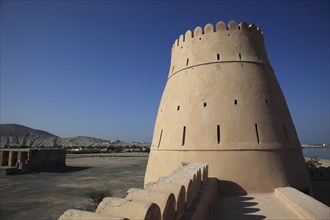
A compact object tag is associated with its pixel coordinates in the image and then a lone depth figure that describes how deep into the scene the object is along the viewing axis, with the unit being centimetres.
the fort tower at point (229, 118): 808
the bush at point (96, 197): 1317
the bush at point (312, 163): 1817
